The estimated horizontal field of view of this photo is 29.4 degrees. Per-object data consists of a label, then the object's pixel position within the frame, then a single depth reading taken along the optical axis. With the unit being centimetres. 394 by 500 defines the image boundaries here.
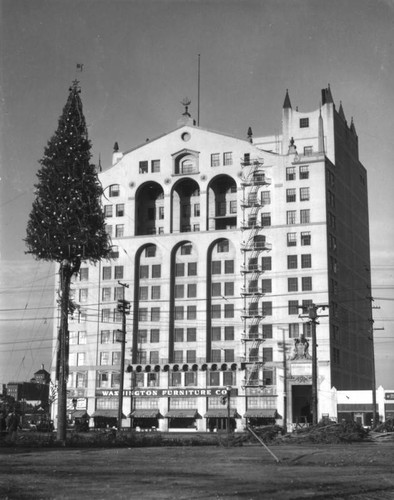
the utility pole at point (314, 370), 6224
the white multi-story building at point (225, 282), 10150
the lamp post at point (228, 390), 8425
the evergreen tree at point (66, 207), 3850
